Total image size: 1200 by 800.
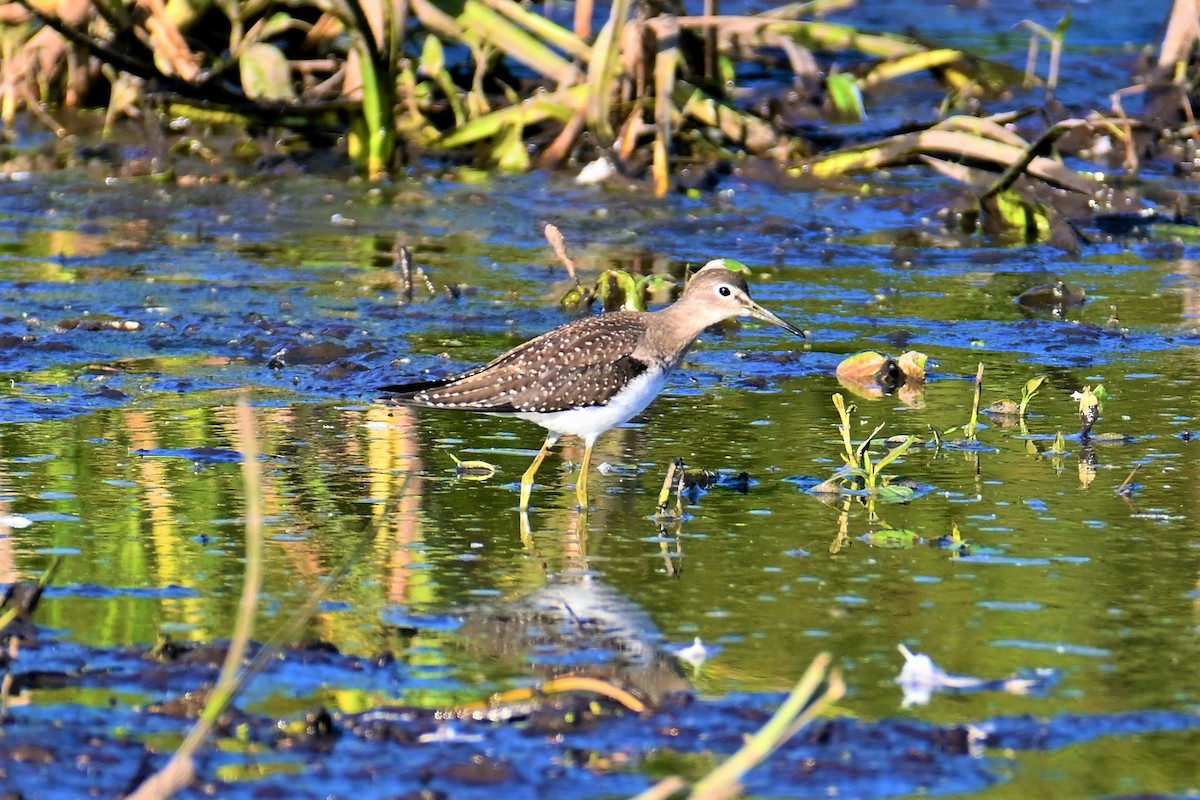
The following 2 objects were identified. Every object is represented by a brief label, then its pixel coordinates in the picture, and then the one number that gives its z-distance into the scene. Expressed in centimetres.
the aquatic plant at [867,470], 1371
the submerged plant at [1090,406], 1527
